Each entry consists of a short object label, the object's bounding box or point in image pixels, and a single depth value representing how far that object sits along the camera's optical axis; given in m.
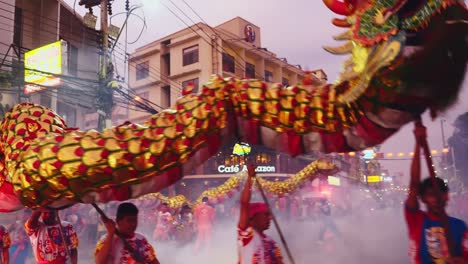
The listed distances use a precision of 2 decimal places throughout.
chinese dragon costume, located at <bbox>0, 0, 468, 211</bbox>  1.69
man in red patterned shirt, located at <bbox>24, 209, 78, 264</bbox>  4.59
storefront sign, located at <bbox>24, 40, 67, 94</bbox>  14.56
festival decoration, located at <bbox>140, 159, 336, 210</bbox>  11.42
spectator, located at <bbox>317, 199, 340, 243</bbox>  11.58
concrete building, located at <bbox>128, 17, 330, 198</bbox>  27.66
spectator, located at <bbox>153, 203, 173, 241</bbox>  12.93
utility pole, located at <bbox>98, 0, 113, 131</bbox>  12.59
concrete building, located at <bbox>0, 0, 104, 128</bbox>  14.72
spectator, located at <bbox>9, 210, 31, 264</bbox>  6.72
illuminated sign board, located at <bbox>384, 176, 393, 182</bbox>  72.81
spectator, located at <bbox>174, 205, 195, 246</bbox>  13.29
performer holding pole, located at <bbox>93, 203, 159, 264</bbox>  3.27
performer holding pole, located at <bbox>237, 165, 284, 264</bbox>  3.49
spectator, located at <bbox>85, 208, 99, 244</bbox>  15.61
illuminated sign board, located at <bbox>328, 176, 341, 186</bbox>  41.78
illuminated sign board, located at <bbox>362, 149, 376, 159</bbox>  51.41
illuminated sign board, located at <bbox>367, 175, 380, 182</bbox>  55.12
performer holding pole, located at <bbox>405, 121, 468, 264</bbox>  2.77
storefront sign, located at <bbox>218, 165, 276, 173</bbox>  27.70
